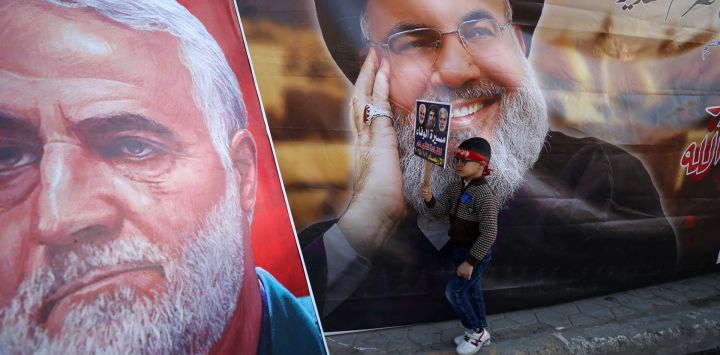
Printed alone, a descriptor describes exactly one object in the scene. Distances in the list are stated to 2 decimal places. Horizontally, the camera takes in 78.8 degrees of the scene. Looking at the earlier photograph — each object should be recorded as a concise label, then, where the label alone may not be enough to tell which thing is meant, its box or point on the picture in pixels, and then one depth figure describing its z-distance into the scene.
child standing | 2.35
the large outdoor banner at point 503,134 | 2.43
